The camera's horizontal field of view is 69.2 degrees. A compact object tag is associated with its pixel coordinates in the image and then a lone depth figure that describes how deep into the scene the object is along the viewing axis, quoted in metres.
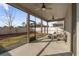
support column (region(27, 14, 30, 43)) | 4.29
